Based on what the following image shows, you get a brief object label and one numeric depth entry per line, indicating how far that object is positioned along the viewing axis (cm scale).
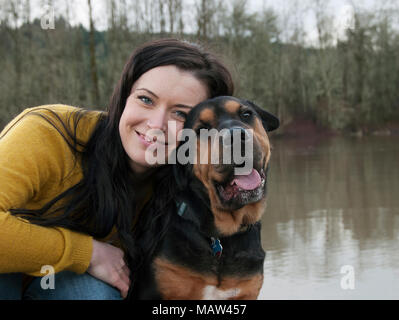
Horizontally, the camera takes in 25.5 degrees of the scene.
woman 125
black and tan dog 132
